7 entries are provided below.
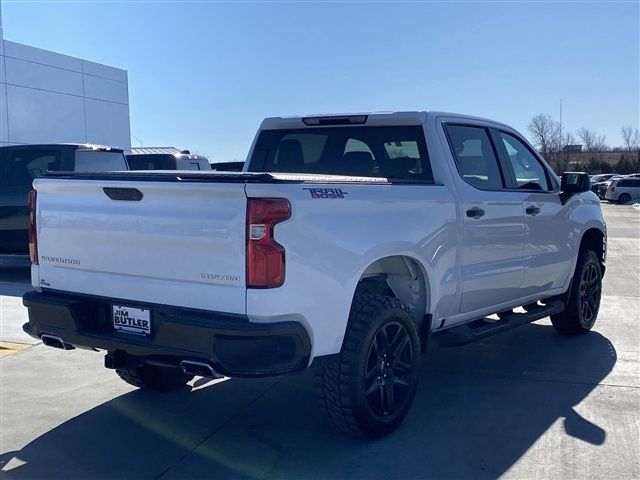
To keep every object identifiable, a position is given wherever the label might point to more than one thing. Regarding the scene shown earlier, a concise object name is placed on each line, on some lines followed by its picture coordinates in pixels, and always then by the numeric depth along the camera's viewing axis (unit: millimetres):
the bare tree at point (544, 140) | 63469
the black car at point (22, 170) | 10852
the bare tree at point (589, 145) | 74000
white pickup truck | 3609
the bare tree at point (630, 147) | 72275
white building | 28562
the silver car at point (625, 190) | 38562
